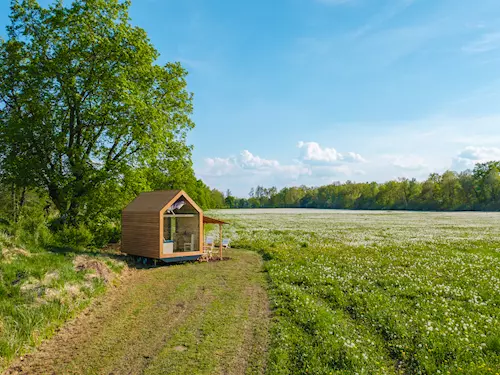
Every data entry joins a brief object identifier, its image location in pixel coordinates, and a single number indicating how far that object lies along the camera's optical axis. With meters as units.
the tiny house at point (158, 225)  20.83
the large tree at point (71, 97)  22.75
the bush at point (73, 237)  21.43
